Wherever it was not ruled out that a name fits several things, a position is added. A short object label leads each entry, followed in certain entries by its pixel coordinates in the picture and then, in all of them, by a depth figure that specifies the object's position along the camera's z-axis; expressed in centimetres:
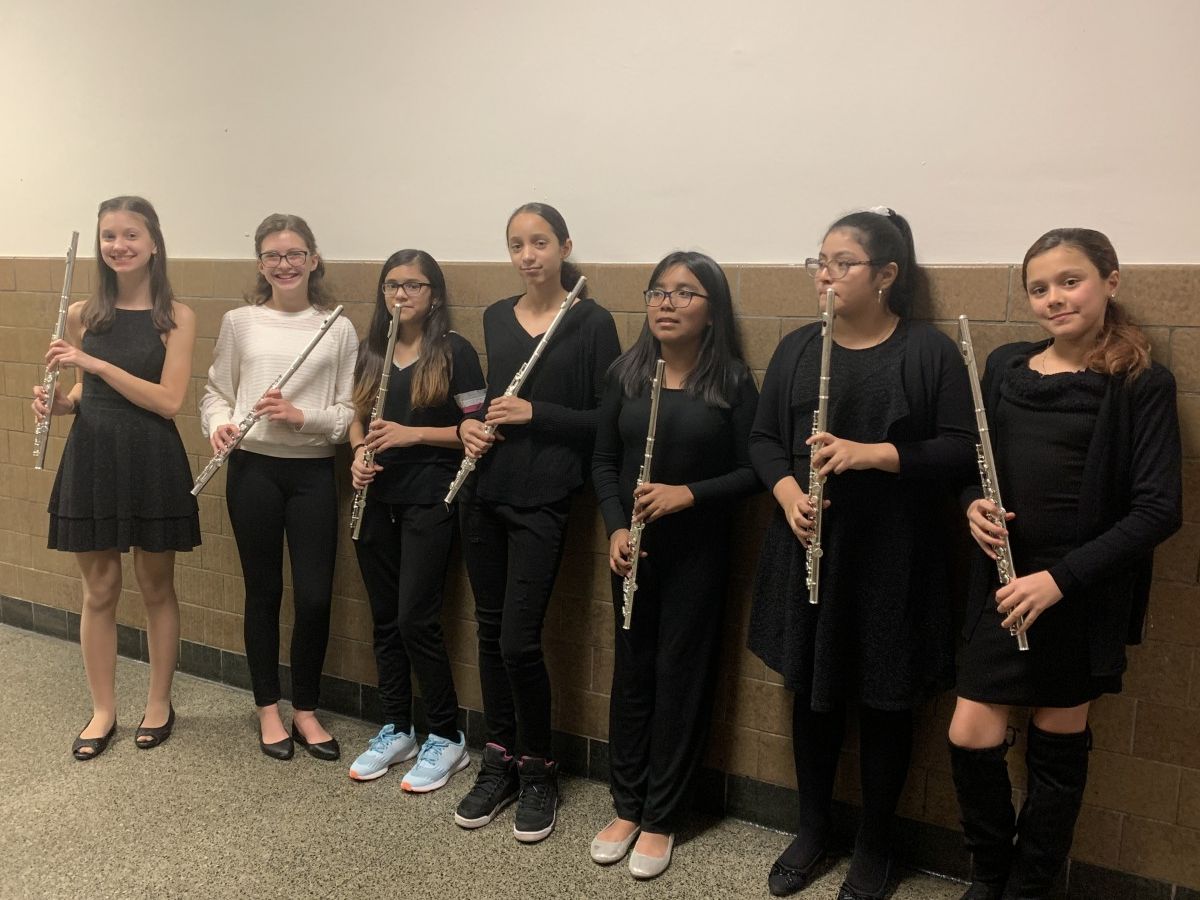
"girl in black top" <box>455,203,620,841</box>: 232
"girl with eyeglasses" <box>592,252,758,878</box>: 212
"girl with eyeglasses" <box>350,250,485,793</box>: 250
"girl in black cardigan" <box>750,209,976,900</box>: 191
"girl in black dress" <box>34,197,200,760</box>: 260
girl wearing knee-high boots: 172
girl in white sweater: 265
